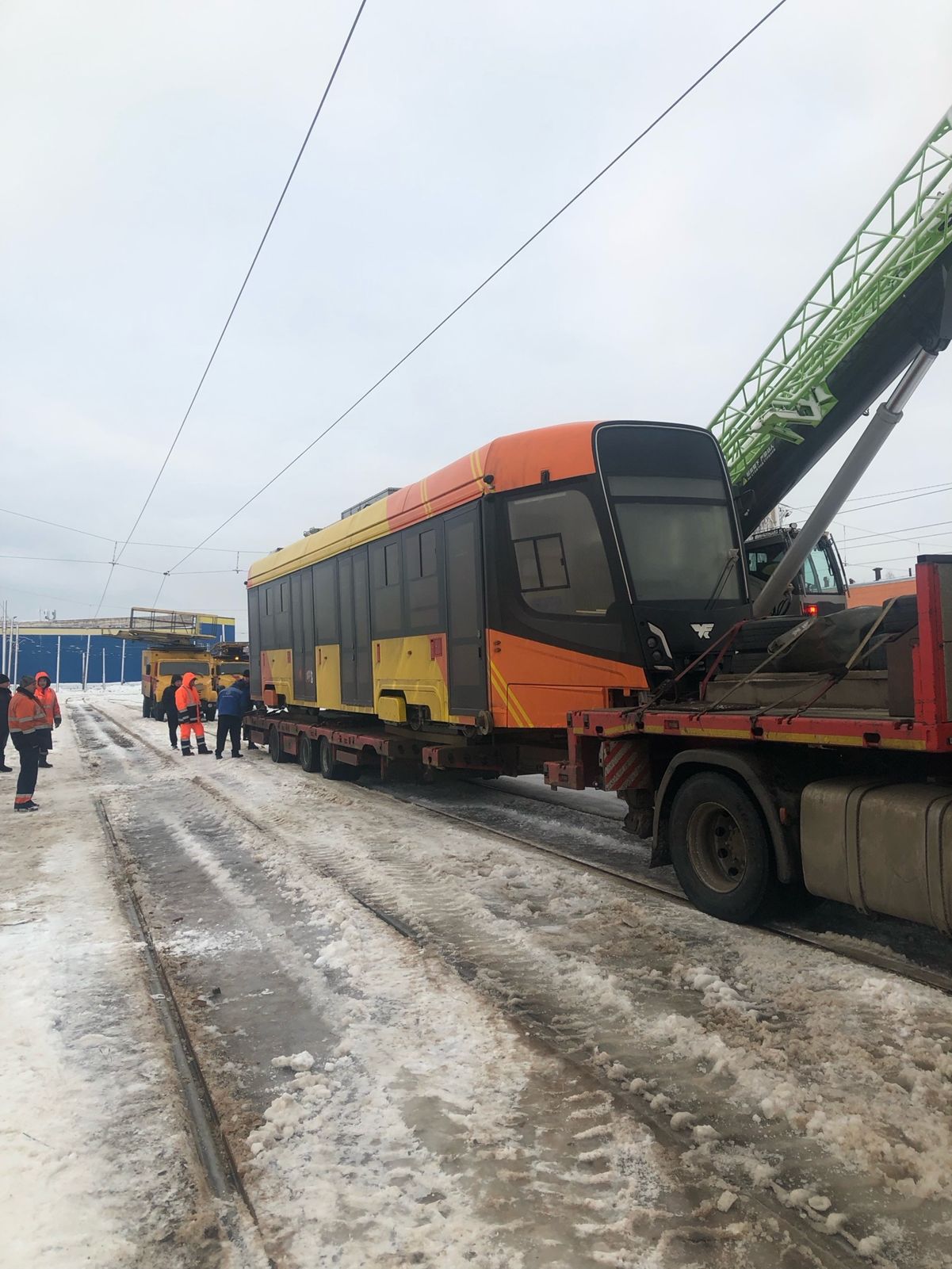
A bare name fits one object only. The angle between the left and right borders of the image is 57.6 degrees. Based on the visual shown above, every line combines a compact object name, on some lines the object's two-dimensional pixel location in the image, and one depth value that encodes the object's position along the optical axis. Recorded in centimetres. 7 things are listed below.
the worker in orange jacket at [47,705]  1423
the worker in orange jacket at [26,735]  1061
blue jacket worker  1678
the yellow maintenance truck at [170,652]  2969
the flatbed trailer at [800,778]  416
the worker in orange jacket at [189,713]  1741
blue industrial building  7638
